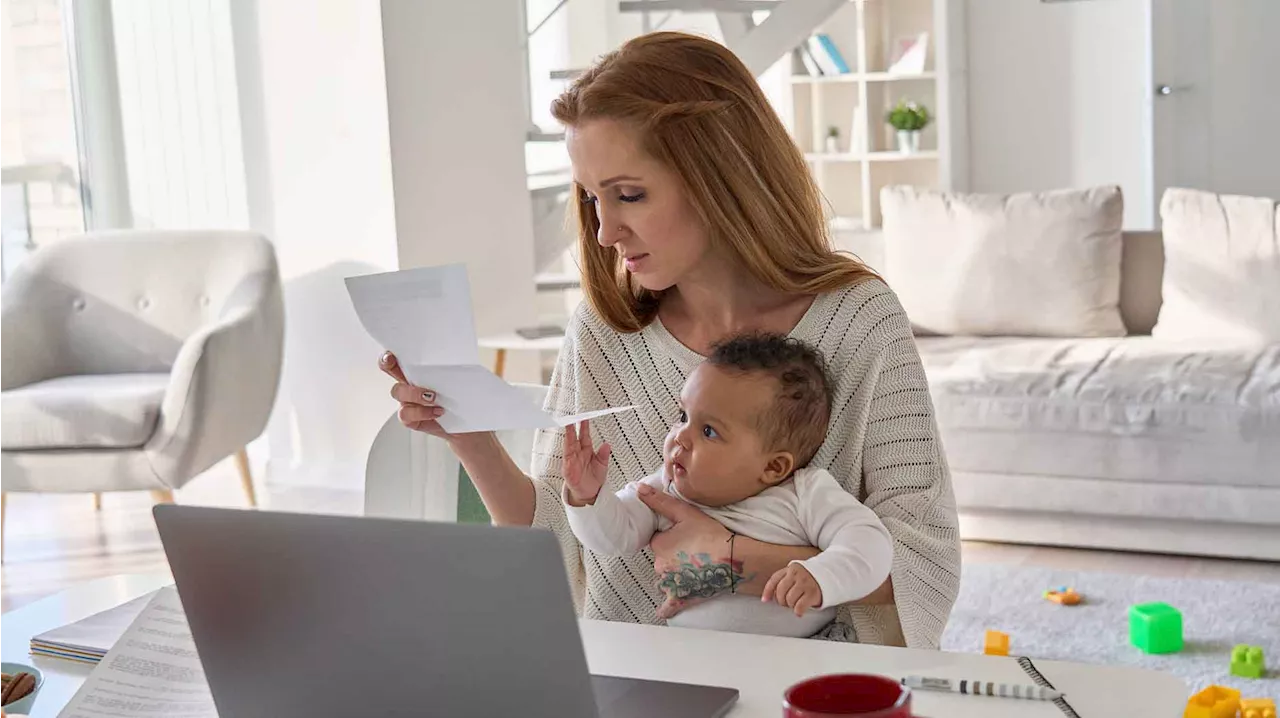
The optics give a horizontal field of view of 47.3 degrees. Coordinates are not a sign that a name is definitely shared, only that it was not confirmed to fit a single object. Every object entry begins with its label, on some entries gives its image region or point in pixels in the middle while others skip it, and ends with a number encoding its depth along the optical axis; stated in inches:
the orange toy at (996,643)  108.2
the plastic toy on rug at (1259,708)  94.3
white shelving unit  253.0
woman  60.2
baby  56.6
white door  229.8
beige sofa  137.1
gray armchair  151.3
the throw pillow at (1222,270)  154.0
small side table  172.7
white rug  113.2
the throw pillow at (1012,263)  164.2
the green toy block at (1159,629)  114.8
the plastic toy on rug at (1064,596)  128.5
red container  31.7
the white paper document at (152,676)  46.0
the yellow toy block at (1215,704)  93.1
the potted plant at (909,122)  257.4
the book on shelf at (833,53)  264.2
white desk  41.6
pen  42.0
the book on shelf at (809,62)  266.4
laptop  33.2
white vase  258.4
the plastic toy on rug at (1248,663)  108.3
